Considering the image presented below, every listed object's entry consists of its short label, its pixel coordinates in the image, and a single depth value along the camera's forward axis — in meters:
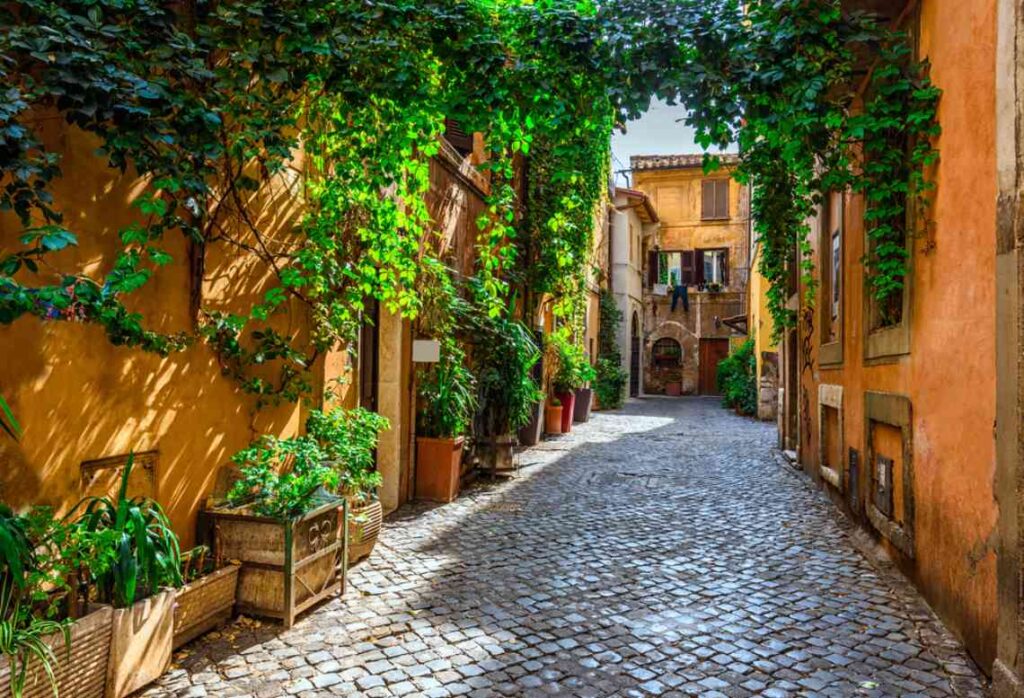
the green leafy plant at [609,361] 19.09
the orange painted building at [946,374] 3.26
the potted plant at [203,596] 3.33
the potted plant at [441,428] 7.07
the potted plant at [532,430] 11.54
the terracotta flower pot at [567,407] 13.47
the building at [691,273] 27.61
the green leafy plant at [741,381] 17.97
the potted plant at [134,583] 2.81
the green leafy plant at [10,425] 2.69
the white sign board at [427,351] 6.84
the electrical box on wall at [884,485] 5.04
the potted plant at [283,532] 3.72
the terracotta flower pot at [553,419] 13.17
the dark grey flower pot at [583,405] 15.48
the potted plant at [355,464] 4.72
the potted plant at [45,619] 2.43
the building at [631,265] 21.72
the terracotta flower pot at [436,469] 7.06
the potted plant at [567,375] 13.33
